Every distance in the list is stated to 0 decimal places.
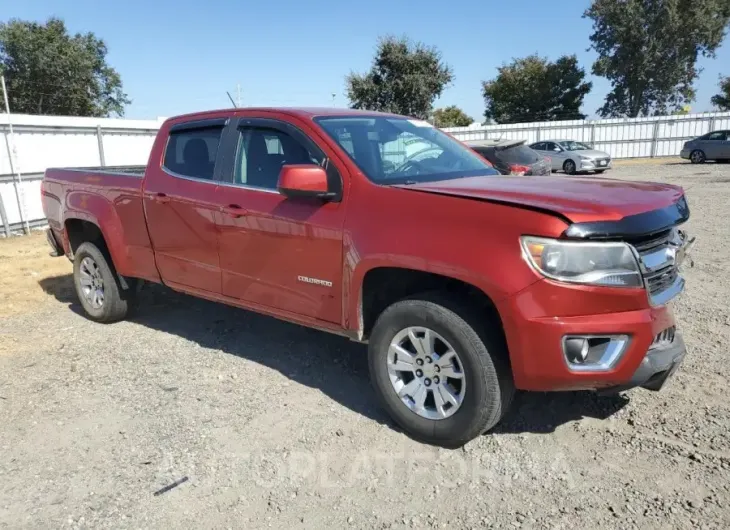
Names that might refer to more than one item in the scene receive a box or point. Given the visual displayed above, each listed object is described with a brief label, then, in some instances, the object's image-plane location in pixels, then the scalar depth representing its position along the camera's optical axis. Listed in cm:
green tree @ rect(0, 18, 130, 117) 3891
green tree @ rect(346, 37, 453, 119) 2886
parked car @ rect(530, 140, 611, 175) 2383
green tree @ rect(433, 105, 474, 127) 5094
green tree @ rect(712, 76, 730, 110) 5044
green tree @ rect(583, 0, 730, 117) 4053
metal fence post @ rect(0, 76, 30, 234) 1148
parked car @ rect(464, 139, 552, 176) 1472
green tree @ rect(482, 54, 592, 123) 4575
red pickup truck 279
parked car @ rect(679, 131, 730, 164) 2438
